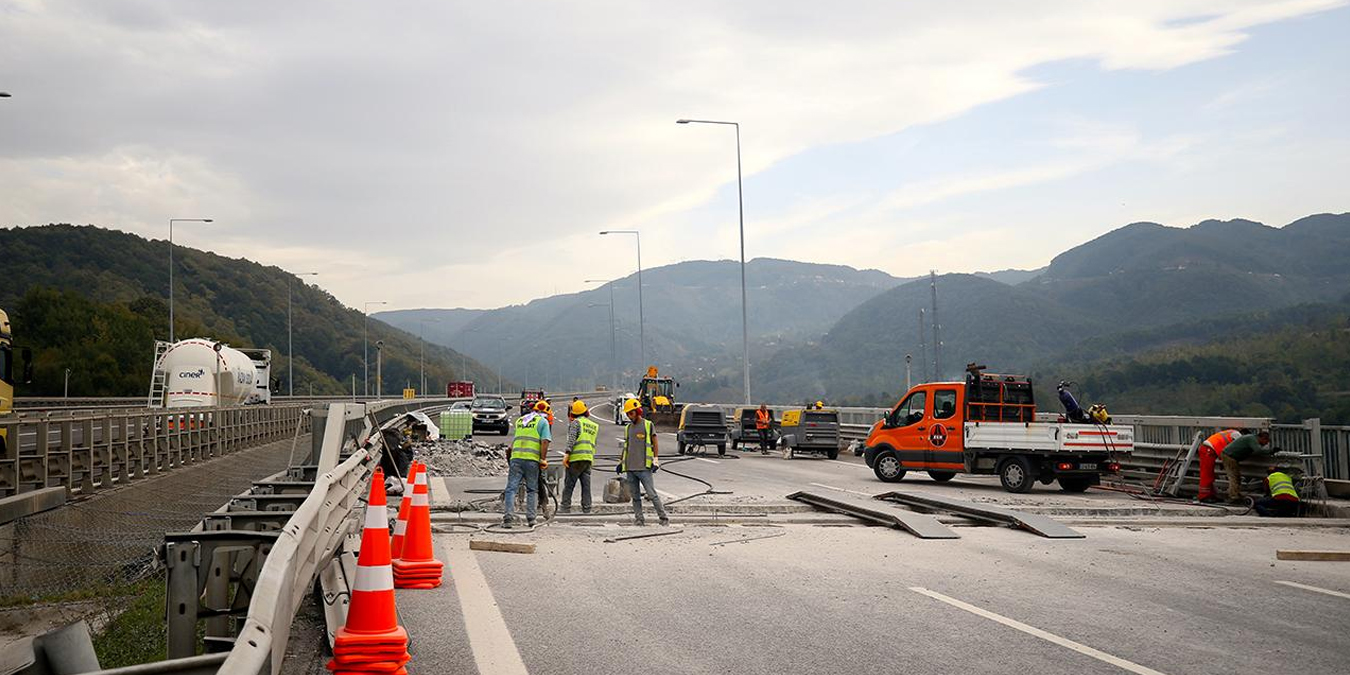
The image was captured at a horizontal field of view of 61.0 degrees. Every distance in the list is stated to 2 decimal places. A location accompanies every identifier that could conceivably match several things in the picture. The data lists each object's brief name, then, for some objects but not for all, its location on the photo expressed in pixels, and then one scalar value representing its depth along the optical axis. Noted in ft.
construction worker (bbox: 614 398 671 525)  50.52
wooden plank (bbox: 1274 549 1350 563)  39.68
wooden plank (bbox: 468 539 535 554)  40.75
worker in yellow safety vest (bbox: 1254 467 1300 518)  56.54
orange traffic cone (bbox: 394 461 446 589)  33.01
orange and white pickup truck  71.97
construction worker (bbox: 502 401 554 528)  49.16
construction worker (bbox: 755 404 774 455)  123.03
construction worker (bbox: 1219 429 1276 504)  59.82
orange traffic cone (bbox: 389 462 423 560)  36.83
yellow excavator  141.90
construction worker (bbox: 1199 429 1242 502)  62.80
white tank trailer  124.57
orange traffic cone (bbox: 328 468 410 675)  21.22
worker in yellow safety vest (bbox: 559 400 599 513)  51.98
